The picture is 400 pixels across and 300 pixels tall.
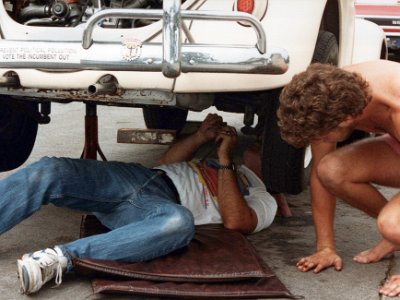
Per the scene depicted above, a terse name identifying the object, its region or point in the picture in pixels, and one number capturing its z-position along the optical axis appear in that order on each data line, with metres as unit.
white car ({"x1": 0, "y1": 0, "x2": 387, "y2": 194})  3.03
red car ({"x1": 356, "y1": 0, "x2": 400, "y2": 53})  10.67
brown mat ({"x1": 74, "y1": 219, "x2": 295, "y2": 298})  2.98
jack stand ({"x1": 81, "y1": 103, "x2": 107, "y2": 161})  4.50
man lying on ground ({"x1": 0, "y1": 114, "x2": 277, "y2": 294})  3.14
